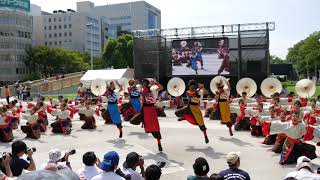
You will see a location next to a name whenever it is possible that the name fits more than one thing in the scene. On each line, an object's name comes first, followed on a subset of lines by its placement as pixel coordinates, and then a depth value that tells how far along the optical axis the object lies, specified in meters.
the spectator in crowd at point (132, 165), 5.72
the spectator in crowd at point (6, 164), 5.63
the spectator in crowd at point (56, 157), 6.08
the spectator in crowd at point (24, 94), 37.97
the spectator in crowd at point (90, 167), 6.02
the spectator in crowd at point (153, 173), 5.03
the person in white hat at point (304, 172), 5.36
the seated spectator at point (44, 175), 2.89
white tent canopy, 37.12
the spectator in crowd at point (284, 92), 23.51
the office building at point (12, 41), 73.06
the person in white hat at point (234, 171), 5.63
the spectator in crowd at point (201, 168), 5.41
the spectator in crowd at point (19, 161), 6.46
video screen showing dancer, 28.70
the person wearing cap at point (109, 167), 5.06
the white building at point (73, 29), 115.50
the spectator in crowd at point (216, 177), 4.89
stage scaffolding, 28.38
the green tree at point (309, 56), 80.79
